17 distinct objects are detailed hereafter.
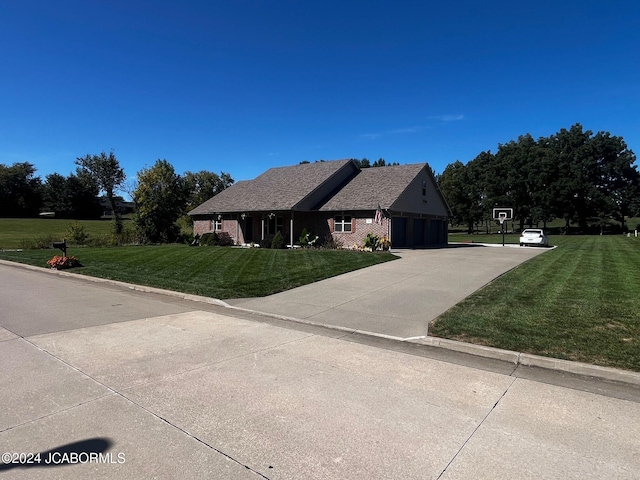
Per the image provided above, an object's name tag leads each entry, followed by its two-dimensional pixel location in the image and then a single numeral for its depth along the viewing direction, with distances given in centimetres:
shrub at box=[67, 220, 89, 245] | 3241
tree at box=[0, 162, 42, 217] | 7919
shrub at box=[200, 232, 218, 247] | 3059
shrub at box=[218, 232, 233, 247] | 3091
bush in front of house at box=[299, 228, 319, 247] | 2659
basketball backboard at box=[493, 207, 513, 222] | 3514
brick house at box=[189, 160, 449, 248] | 2634
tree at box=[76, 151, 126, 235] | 4497
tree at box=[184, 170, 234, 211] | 5517
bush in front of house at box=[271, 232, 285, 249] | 2672
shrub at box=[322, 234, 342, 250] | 2600
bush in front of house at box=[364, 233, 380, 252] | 2377
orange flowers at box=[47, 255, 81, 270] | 1709
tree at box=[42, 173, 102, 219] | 8088
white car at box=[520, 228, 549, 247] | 3209
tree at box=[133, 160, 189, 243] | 3678
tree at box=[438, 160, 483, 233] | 6775
